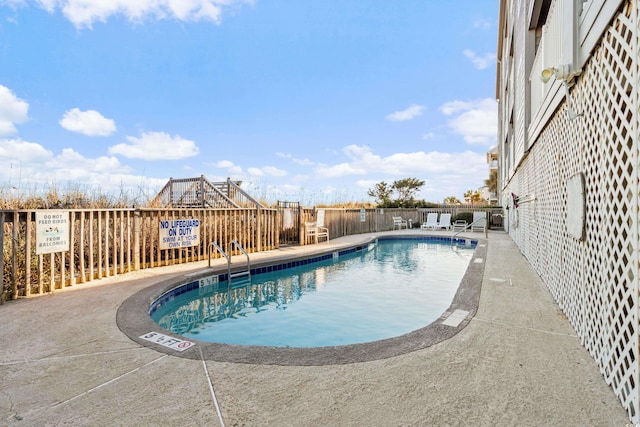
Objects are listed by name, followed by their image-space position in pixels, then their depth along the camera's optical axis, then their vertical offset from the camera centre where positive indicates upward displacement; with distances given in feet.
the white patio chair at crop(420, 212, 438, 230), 55.14 -1.19
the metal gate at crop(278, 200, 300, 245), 34.27 -0.60
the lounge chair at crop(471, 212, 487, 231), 51.55 -1.48
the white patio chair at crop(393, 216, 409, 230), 56.81 -1.14
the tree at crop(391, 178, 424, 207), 106.01 +9.29
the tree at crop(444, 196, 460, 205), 101.94 +4.99
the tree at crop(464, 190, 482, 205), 119.34 +6.87
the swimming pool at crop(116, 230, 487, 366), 8.18 -3.49
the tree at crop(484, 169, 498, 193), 101.01 +10.68
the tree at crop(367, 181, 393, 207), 106.11 +8.28
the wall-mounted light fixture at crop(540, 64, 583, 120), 9.50 +4.07
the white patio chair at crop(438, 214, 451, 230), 53.97 -1.01
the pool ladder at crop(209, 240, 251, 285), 20.66 -3.69
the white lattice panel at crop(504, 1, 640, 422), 5.89 +0.09
